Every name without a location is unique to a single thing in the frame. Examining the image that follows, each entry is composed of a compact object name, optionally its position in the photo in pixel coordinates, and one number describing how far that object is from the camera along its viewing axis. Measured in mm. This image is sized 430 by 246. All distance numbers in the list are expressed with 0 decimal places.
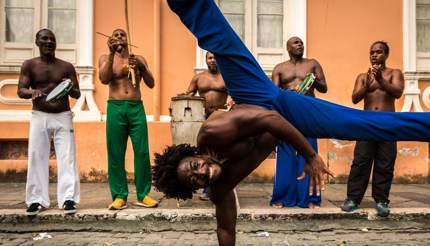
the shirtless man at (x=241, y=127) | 3174
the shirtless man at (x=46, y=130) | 5391
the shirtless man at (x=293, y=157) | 5738
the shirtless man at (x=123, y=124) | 5633
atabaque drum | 6301
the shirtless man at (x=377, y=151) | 5484
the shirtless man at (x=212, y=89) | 6434
